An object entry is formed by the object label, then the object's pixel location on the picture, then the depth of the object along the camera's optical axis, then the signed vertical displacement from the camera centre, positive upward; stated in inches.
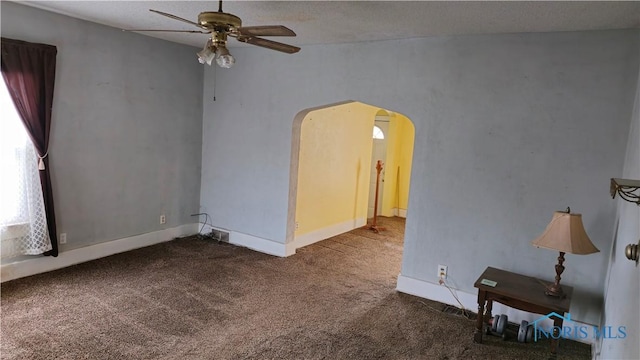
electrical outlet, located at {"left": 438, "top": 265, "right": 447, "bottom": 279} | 153.2 -44.6
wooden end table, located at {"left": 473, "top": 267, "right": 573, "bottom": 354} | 114.9 -39.9
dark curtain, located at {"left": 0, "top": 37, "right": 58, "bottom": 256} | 140.2 +12.7
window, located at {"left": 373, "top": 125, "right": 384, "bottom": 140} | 306.0 +11.0
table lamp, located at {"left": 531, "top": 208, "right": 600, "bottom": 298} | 110.7 -20.7
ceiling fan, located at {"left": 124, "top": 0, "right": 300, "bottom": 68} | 91.1 +24.7
